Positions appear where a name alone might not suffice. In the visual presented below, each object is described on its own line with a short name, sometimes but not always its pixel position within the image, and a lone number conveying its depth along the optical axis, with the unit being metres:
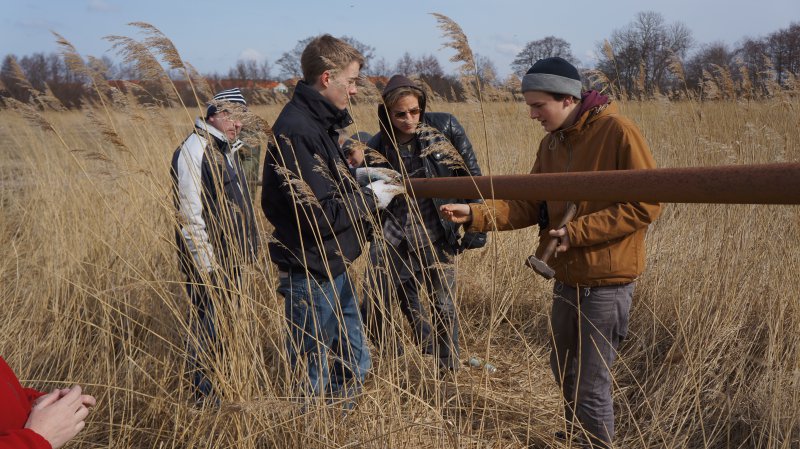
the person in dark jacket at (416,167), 3.22
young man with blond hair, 2.38
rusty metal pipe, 1.11
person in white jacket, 2.10
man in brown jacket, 2.13
